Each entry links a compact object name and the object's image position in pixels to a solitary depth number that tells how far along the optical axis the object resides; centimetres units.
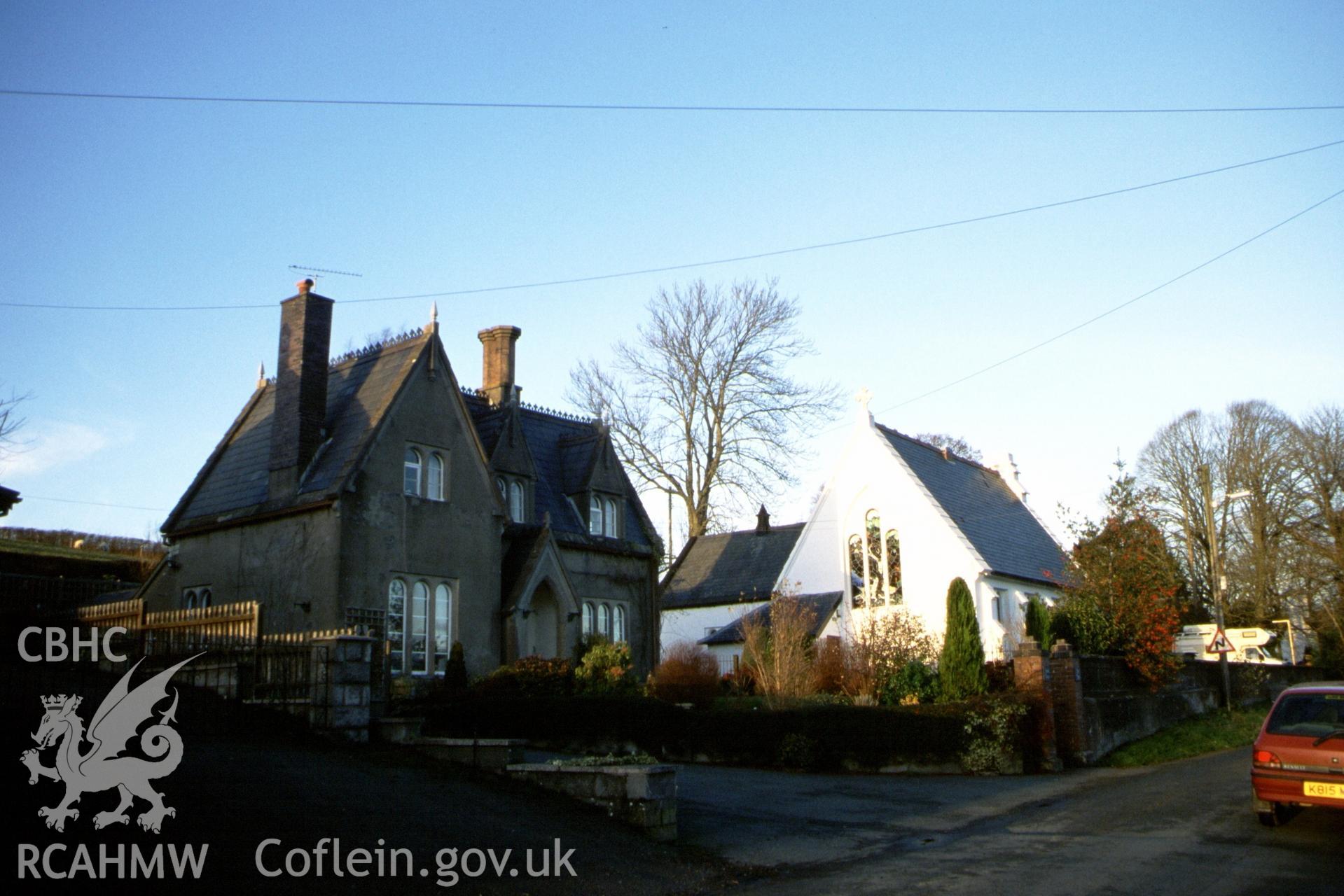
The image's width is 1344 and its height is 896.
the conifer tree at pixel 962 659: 2208
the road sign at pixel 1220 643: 2694
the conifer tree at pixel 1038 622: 2475
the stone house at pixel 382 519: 2300
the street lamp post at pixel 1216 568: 2820
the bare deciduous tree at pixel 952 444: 5638
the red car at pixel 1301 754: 1231
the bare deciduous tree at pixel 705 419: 4262
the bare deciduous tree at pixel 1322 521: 4066
